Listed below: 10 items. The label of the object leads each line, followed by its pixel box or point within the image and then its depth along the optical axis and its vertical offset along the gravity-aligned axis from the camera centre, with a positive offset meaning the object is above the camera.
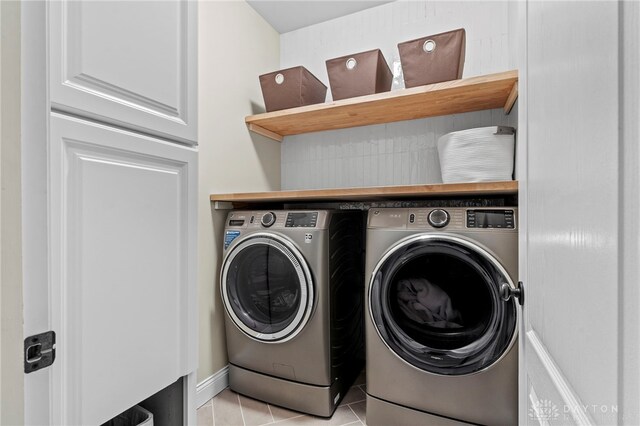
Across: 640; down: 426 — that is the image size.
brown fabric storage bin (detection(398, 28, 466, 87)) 1.68 +0.83
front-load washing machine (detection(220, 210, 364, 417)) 1.63 -0.51
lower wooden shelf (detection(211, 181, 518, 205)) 1.39 +0.09
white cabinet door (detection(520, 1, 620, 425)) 0.34 +0.00
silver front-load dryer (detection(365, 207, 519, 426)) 1.32 -0.48
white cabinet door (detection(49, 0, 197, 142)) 0.64 +0.35
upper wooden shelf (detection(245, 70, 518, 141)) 1.65 +0.64
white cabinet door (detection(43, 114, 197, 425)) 0.63 -0.13
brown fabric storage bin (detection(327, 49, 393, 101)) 1.88 +0.82
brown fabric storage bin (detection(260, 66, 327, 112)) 2.05 +0.81
